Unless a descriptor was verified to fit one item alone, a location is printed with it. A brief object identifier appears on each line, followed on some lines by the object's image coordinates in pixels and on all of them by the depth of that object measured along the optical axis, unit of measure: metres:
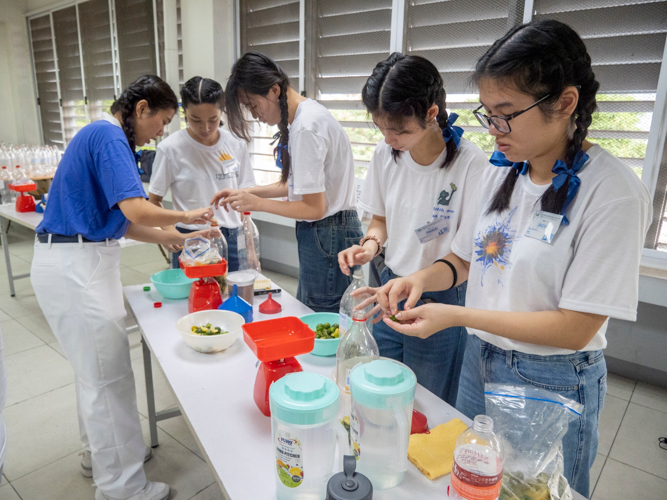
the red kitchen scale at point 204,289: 1.68
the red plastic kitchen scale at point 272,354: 1.12
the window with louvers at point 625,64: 2.40
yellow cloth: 0.93
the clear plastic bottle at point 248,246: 2.29
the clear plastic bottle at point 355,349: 1.10
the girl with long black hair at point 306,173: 1.80
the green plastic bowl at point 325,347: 1.39
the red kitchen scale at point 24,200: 3.66
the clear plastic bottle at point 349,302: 1.26
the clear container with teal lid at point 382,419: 0.81
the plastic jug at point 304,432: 0.77
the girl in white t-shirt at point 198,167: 2.33
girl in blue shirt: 1.53
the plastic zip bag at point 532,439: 0.80
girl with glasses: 0.88
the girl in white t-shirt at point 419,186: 1.34
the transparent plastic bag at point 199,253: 1.75
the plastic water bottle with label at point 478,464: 0.73
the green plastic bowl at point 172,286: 1.85
